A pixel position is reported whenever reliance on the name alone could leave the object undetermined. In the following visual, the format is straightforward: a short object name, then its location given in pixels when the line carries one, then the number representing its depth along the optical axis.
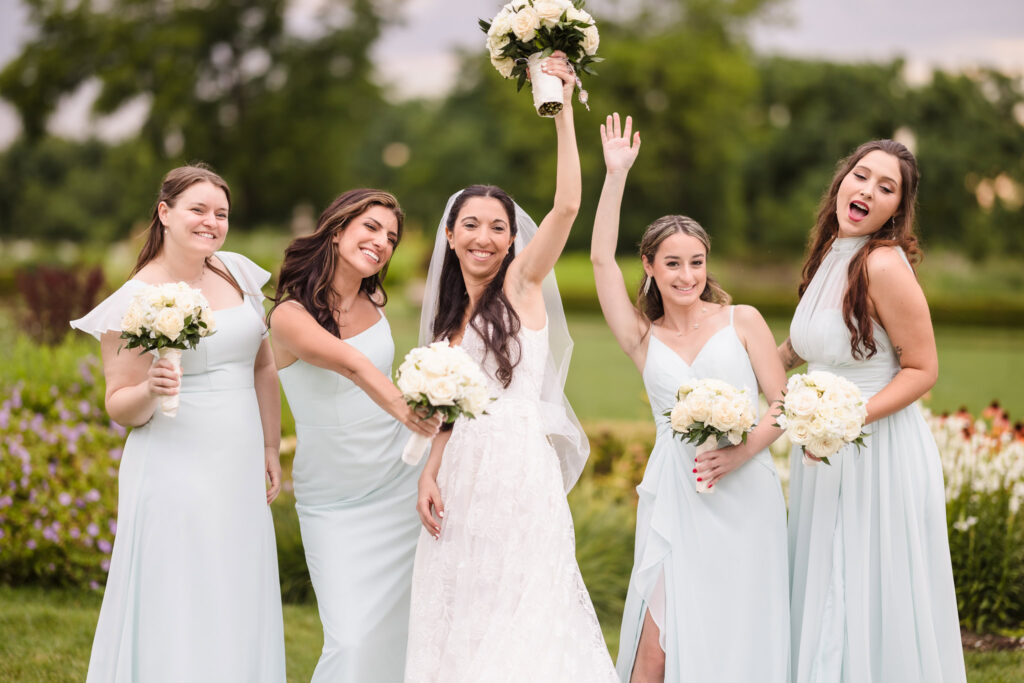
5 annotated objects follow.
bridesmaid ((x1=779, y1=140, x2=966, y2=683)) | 4.23
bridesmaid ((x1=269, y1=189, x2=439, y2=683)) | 4.38
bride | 3.92
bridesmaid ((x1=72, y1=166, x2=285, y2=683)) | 4.06
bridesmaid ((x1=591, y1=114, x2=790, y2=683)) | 4.23
